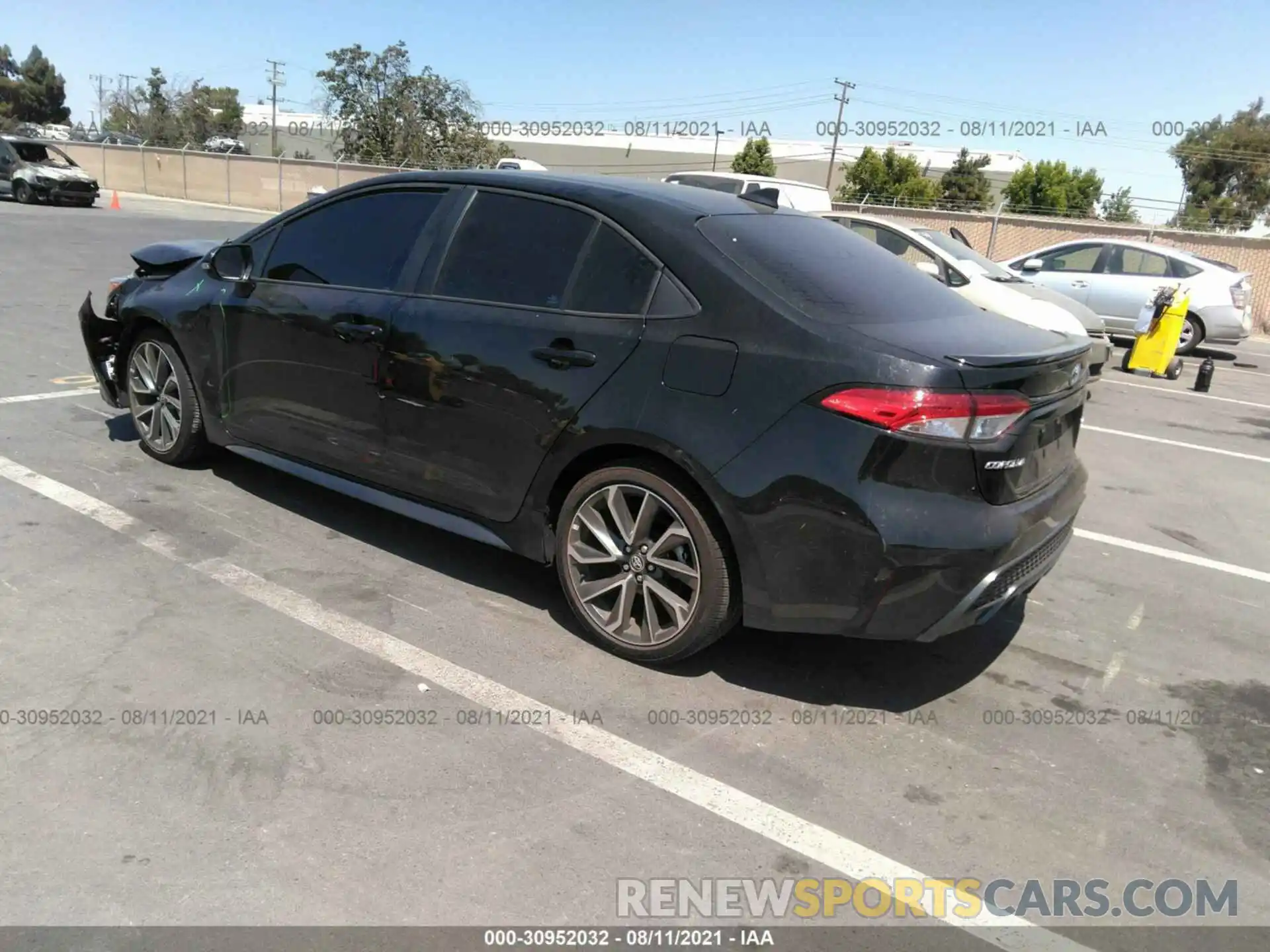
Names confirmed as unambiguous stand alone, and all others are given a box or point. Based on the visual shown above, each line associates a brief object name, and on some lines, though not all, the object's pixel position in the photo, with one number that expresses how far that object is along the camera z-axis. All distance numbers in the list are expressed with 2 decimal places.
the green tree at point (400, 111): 48.59
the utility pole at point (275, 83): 74.02
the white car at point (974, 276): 9.20
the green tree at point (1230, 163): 48.97
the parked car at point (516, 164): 18.78
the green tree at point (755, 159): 54.75
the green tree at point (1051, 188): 54.66
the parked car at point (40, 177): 27.17
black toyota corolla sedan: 3.09
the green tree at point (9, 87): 83.38
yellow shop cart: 11.70
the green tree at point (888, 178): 51.91
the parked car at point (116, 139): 51.94
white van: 12.67
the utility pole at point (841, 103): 59.25
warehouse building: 66.25
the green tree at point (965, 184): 59.88
